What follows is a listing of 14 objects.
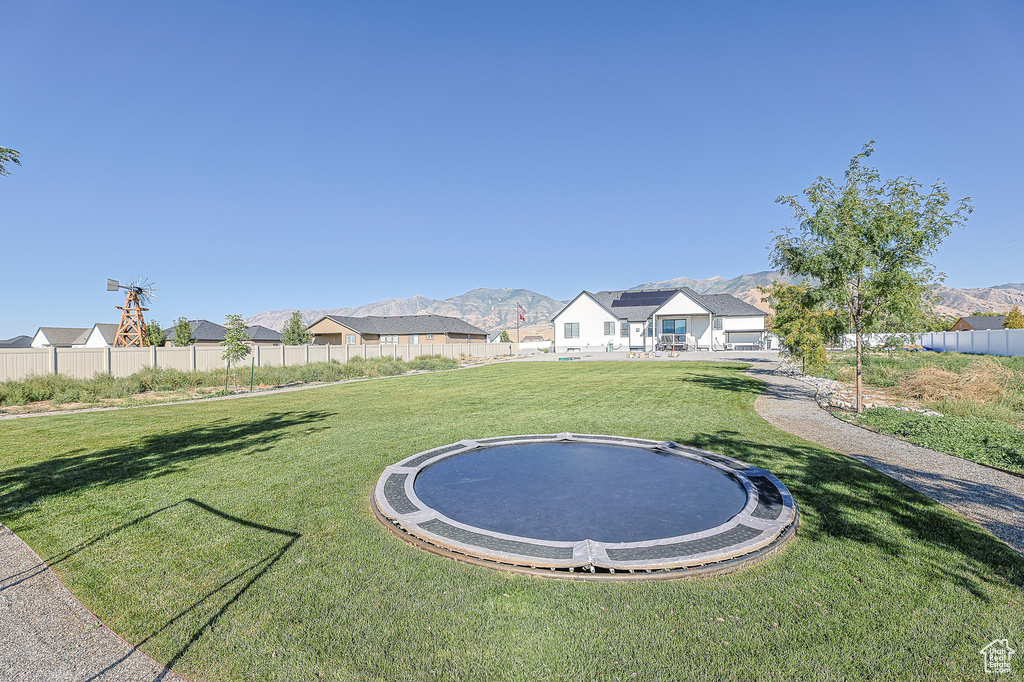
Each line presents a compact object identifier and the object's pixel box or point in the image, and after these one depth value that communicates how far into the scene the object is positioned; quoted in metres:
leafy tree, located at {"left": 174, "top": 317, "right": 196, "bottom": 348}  45.69
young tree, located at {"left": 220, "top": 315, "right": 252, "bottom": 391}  19.91
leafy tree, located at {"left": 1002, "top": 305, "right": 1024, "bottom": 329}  49.03
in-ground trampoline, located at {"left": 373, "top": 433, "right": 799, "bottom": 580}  3.68
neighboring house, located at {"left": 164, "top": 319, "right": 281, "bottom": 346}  51.69
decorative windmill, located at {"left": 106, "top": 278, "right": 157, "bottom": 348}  38.88
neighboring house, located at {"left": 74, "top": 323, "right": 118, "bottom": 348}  58.50
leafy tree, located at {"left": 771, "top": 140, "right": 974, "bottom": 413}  10.21
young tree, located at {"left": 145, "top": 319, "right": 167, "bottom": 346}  48.59
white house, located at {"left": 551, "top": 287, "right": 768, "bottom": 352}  47.88
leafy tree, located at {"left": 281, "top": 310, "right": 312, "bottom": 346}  54.22
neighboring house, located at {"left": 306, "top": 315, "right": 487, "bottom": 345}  57.09
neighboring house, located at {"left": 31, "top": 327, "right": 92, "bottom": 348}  64.73
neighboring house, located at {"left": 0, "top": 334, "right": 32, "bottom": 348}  64.51
